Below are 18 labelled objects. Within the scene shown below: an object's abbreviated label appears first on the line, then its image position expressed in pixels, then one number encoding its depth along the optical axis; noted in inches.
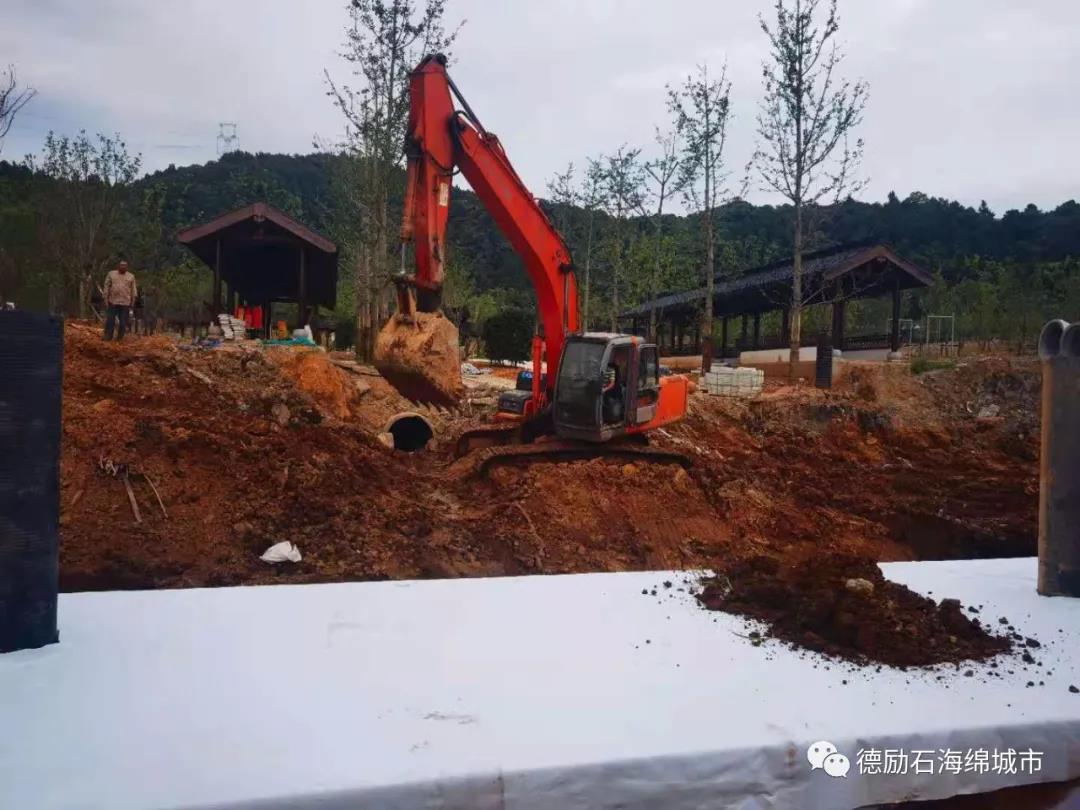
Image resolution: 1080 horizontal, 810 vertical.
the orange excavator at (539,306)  357.7
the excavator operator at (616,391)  364.8
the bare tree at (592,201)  1080.2
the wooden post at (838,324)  792.9
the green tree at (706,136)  803.4
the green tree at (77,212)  830.5
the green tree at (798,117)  660.7
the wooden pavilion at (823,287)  758.5
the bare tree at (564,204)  1142.3
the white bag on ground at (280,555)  260.1
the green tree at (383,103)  655.8
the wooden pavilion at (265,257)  635.5
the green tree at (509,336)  799.7
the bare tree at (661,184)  890.1
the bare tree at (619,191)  983.0
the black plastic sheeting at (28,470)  101.6
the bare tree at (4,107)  445.1
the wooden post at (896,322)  815.9
